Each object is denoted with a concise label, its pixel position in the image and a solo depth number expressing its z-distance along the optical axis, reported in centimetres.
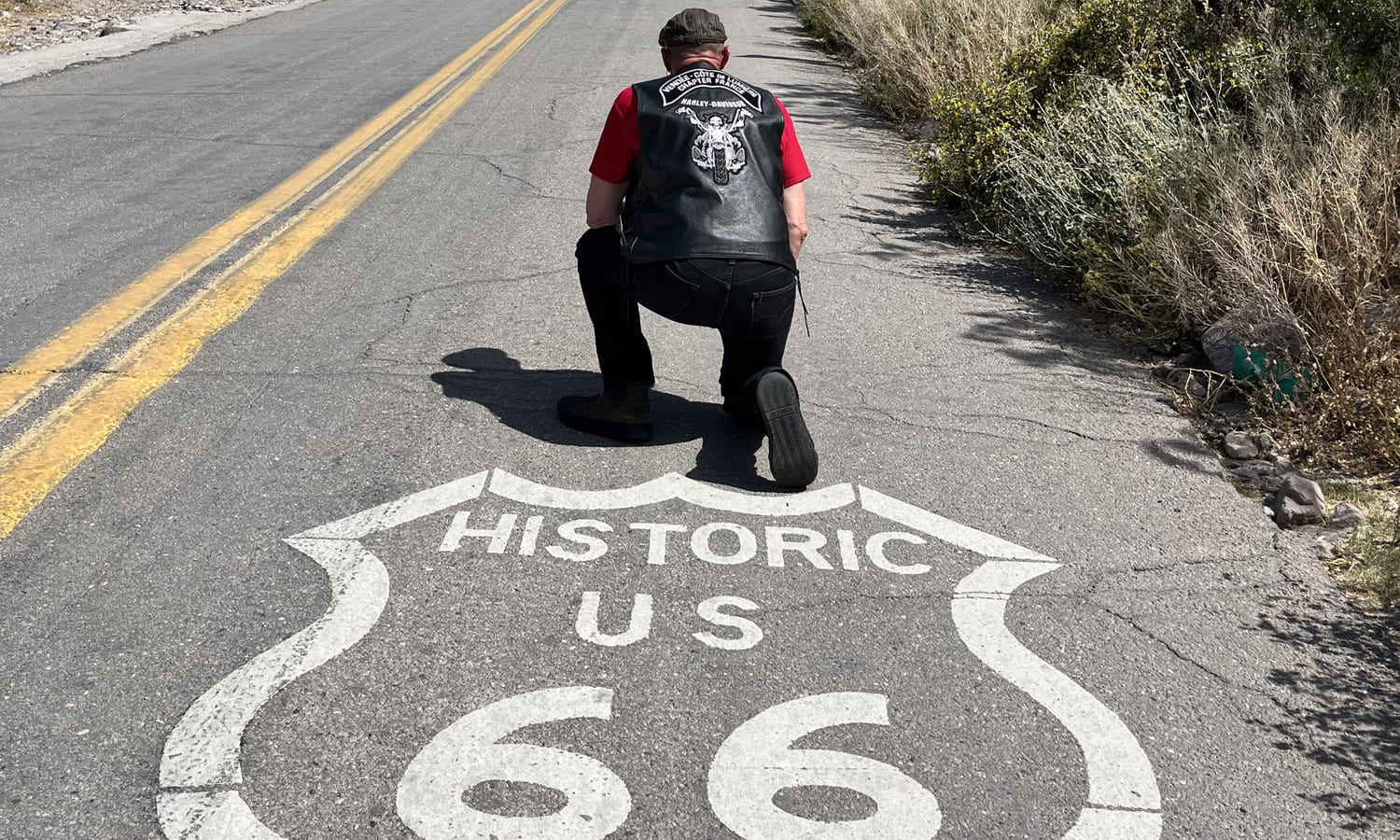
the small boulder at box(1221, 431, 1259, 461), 455
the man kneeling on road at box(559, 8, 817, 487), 395
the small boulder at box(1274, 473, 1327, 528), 401
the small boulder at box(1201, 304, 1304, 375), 501
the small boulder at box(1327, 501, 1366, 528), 396
